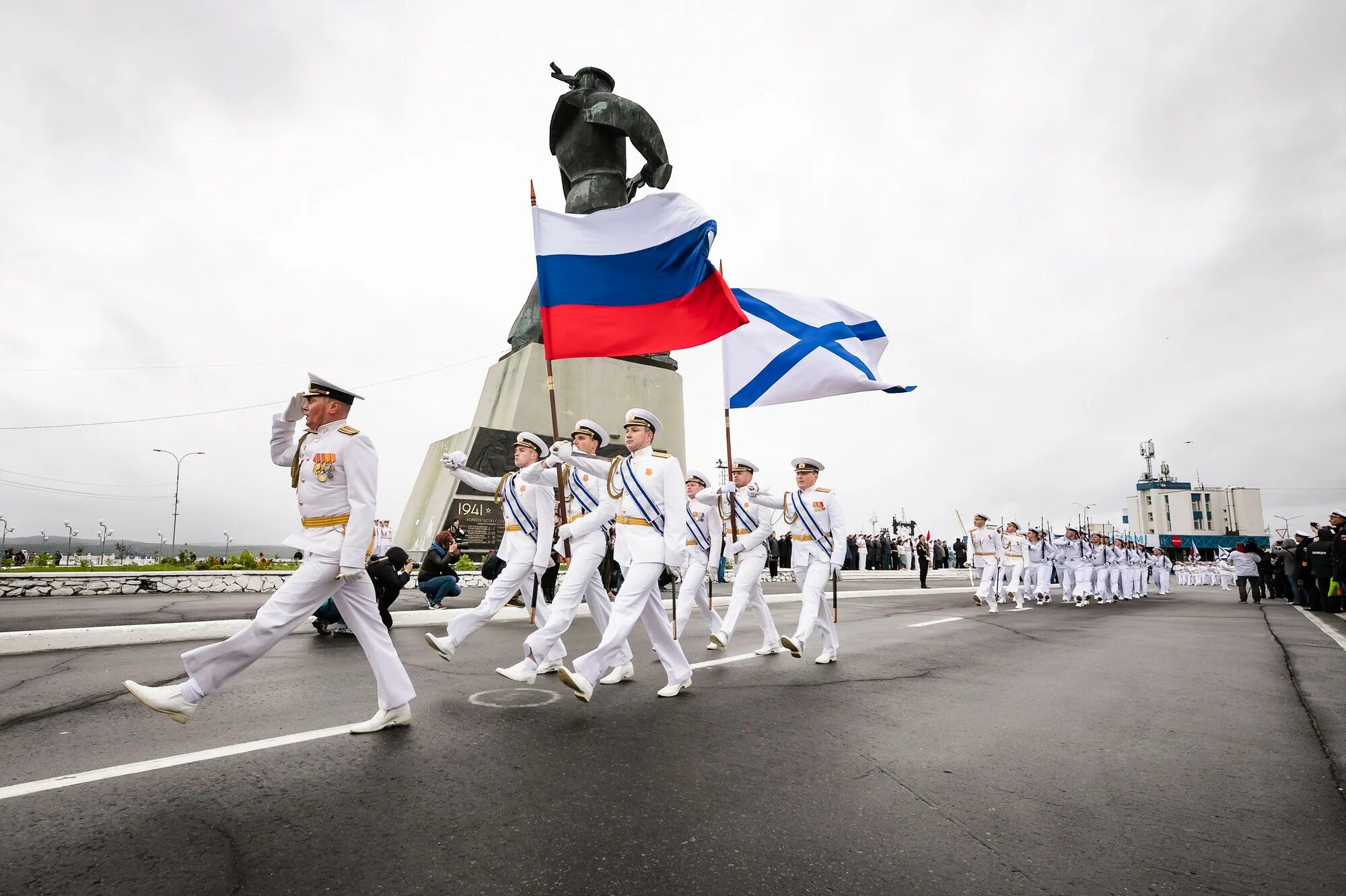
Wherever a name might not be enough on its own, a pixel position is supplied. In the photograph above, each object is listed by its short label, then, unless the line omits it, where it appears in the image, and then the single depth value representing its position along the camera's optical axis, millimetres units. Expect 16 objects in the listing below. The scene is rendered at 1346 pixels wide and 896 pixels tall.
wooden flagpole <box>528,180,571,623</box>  5312
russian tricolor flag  6227
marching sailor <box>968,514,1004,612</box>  14585
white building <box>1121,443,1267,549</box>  95375
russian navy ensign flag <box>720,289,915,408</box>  7832
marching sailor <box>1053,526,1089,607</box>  18547
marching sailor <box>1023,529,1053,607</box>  18359
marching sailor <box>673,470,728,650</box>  7648
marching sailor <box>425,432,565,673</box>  5883
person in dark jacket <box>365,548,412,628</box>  7988
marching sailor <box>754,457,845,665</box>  6695
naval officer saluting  3641
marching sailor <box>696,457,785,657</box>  7273
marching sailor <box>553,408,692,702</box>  4812
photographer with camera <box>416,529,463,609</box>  10656
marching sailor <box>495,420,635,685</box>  5090
